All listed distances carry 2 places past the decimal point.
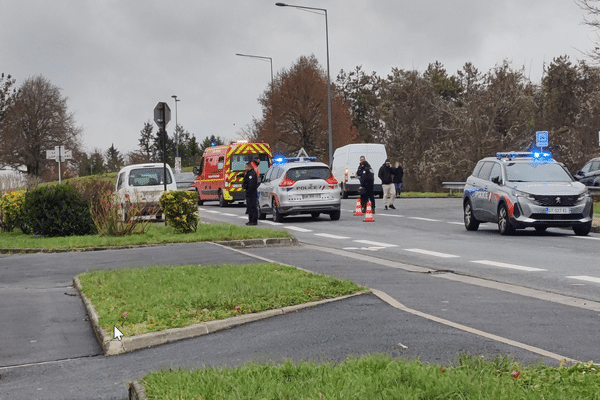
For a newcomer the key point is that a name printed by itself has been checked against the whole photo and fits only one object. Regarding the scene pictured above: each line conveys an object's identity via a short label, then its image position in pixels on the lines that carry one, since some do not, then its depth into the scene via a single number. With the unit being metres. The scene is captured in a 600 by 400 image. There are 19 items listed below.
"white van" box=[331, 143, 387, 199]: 42.06
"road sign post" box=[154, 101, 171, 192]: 21.39
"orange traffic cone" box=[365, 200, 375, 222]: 24.69
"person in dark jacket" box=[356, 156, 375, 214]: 27.22
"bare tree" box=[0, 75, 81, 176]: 79.19
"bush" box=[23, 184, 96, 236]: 21.34
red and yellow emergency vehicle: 37.19
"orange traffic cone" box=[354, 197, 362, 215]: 27.86
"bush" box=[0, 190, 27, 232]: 24.39
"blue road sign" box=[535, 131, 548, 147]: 29.82
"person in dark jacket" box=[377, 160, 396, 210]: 31.48
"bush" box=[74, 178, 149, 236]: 20.27
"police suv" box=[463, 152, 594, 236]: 18.67
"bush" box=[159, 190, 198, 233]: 19.83
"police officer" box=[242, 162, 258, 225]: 23.66
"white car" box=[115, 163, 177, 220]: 27.08
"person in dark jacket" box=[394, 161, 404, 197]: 40.84
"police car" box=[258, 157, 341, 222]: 25.17
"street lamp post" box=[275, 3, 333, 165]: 46.29
